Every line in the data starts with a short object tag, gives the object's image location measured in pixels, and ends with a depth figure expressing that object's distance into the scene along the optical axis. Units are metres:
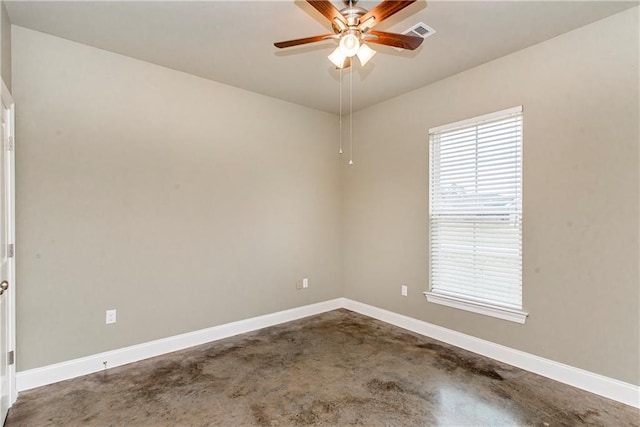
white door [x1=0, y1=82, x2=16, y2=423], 2.20
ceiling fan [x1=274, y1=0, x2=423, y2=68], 1.90
